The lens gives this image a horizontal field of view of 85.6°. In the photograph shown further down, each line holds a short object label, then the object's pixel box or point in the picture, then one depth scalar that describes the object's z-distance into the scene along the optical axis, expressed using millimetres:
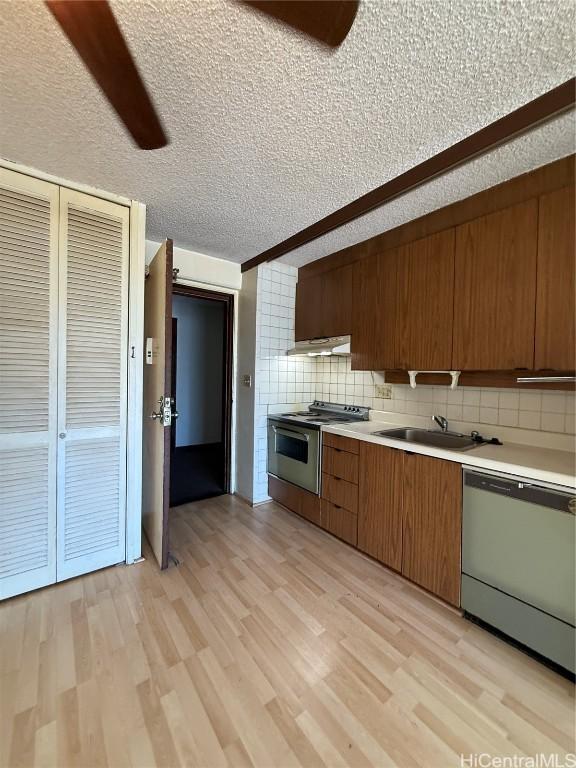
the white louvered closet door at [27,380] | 1661
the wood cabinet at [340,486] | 2250
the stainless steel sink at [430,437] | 2121
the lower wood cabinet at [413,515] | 1701
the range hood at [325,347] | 2566
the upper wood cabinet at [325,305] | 2627
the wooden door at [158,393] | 1944
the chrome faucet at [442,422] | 2225
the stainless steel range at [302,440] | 2564
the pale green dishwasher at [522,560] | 1320
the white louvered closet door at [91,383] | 1818
